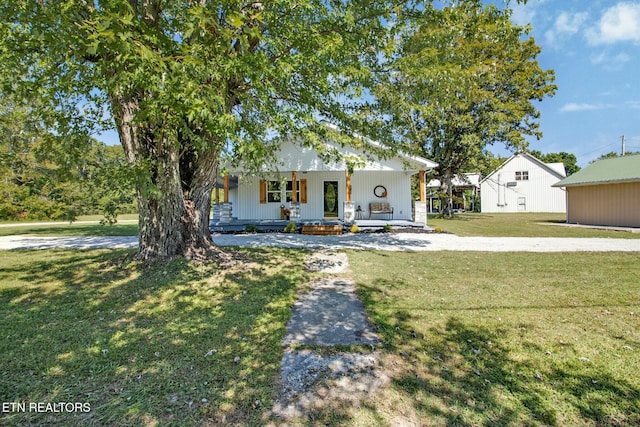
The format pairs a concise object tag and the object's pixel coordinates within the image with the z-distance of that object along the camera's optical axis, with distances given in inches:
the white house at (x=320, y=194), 669.9
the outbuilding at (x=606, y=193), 593.0
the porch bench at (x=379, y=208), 676.7
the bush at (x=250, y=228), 555.2
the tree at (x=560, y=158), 2046.8
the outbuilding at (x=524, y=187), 1219.2
